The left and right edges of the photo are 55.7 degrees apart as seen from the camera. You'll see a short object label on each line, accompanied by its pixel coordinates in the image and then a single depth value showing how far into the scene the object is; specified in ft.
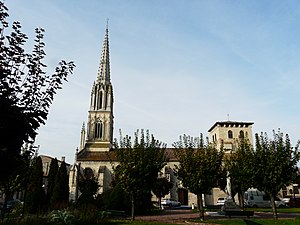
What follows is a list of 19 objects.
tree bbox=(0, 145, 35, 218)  74.94
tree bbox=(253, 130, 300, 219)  67.72
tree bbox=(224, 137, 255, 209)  71.74
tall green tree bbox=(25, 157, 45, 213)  83.66
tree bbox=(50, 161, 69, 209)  91.51
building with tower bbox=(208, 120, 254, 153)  216.33
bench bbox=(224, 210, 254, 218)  63.26
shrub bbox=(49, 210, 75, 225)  44.70
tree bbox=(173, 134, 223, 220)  66.80
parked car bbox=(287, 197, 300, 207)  136.06
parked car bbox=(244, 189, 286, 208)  136.03
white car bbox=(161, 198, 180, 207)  143.02
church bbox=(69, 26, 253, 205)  181.37
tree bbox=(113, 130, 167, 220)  64.90
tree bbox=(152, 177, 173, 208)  133.22
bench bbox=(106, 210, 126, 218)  73.23
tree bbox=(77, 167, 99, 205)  76.87
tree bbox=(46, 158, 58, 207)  101.90
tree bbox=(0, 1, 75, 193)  22.03
